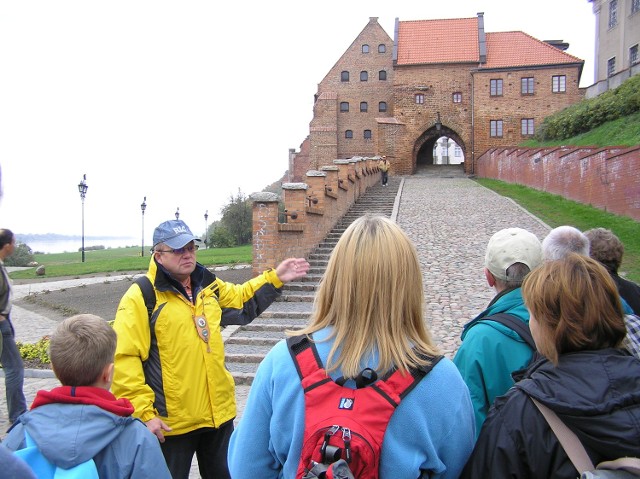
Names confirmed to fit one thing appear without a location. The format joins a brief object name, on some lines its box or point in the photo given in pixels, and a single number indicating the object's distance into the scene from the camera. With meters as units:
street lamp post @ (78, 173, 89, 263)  30.78
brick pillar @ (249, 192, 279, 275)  11.53
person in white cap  2.40
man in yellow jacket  3.16
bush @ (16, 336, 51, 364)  8.74
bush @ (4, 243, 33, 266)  39.94
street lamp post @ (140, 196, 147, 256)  37.44
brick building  38.38
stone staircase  8.20
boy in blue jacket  2.11
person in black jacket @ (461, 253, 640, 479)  1.67
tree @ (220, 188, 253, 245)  39.53
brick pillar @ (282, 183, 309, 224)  12.53
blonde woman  1.73
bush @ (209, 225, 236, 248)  37.62
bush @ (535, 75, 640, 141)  23.03
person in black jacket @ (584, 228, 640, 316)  3.77
